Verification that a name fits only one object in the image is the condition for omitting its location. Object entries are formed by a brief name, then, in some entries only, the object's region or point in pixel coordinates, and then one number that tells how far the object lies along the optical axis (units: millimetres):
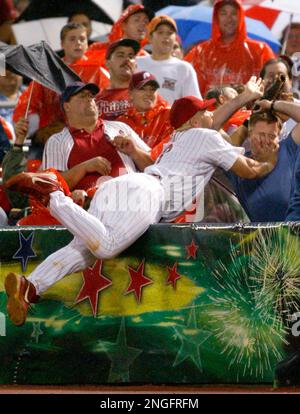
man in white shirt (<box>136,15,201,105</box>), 21719
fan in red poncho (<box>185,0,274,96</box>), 22328
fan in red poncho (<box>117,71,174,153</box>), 19297
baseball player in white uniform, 15039
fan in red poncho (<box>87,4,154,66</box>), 22937
